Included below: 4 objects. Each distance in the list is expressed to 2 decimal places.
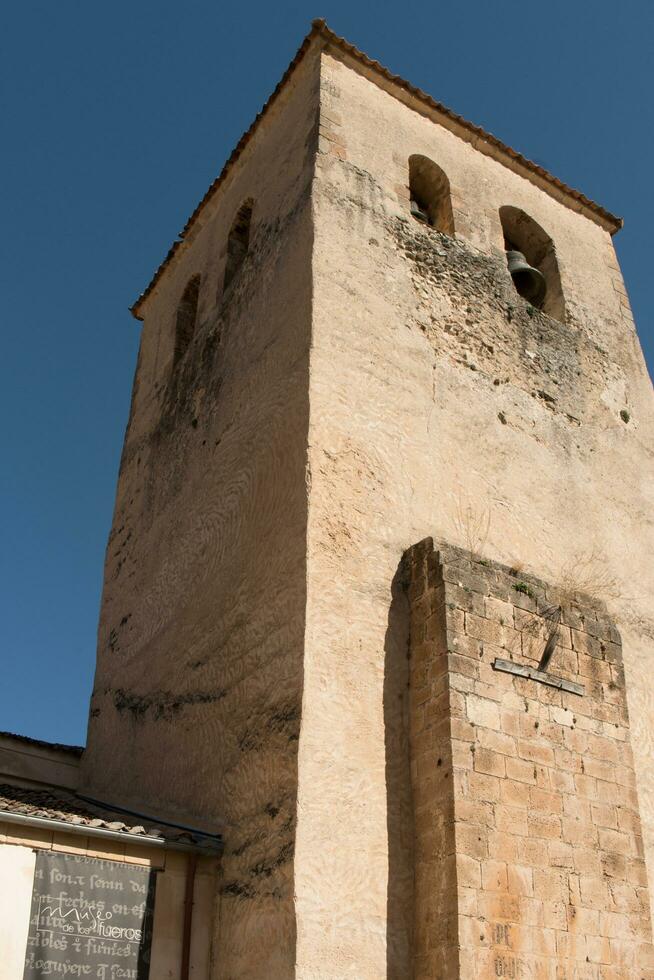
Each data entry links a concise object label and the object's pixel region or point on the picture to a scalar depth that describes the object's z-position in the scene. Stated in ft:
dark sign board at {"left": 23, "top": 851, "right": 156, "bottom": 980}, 19.33
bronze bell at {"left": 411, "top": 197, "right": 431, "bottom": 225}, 31.68
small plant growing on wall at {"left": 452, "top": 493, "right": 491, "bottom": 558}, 25.27
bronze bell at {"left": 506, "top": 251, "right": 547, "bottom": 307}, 33.73
